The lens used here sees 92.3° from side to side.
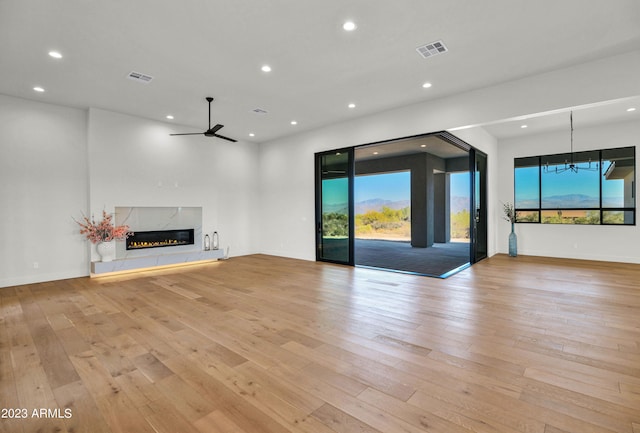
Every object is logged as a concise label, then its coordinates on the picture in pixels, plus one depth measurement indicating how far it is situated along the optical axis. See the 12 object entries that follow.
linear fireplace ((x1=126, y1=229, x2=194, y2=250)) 7.00
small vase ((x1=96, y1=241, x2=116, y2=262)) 6.29
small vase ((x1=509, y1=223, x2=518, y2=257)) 8.25
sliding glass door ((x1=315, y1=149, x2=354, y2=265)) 7.25
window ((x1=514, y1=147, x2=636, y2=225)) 7.15
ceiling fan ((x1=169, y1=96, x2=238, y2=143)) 5.69
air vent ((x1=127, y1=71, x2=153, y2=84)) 4.66
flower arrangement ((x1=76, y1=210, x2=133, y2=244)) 6.10
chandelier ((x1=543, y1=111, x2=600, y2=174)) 7.57
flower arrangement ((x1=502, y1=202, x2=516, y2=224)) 8.51
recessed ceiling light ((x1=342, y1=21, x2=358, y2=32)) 3.44
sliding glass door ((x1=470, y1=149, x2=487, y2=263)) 7.11
